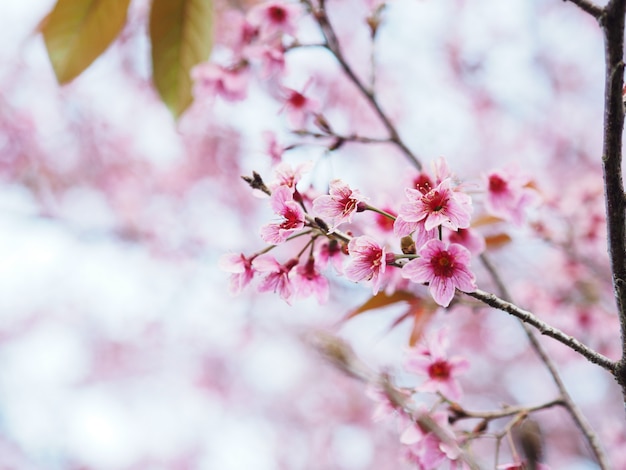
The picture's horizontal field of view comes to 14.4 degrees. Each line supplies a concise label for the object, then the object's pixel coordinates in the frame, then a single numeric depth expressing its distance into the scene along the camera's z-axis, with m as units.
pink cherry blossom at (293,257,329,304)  0.93
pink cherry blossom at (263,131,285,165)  1.01
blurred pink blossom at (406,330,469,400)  0.96
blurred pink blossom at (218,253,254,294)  0.93
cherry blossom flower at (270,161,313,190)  0.92
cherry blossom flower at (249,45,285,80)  1.04
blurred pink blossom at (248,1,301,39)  1.05
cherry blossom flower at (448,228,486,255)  0.97
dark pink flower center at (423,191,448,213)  0.89
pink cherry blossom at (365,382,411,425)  0.95
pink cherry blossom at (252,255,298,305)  0.93
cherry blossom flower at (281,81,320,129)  1.03
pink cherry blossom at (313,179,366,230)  0.90
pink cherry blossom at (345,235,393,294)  0.90
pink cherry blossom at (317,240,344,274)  0.93
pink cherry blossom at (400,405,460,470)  0.93
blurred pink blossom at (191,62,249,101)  1.05
